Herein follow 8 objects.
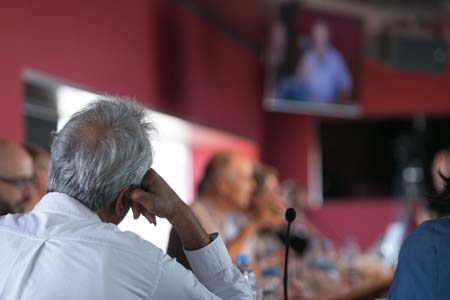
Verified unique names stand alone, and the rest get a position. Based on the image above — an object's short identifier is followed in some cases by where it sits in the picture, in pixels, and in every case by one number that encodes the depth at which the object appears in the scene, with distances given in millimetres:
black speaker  13586
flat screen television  13539
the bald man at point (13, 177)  5508
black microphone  4186
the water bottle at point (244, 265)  4793
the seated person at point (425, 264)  3713
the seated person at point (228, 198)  8258
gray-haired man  3299
